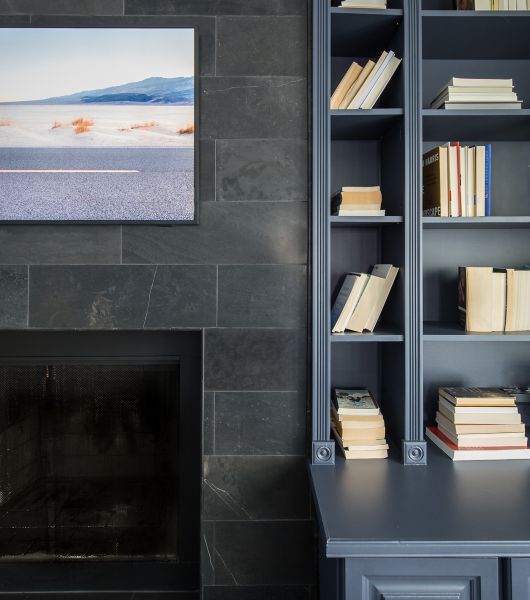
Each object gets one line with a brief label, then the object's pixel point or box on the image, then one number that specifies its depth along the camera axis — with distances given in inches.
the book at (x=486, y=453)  67.0
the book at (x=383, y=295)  68.8
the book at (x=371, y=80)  67.4
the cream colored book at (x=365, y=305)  69.0
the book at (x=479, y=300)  69.7
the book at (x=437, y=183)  68.5
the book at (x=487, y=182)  68.8
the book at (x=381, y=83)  67.8
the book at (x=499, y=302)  69.8
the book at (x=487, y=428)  67.6
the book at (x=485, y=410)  67.6
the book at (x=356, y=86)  68.3
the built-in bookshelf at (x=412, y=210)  66.6
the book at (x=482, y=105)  67.7
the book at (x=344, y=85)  68.6
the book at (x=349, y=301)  68.7
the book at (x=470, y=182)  68.8
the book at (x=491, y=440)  67.4
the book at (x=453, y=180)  68.6
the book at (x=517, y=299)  70.0
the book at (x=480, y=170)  68.7
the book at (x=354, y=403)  67.3
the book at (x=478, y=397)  67.8
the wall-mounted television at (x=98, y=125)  69.6
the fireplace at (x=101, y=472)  77.3
